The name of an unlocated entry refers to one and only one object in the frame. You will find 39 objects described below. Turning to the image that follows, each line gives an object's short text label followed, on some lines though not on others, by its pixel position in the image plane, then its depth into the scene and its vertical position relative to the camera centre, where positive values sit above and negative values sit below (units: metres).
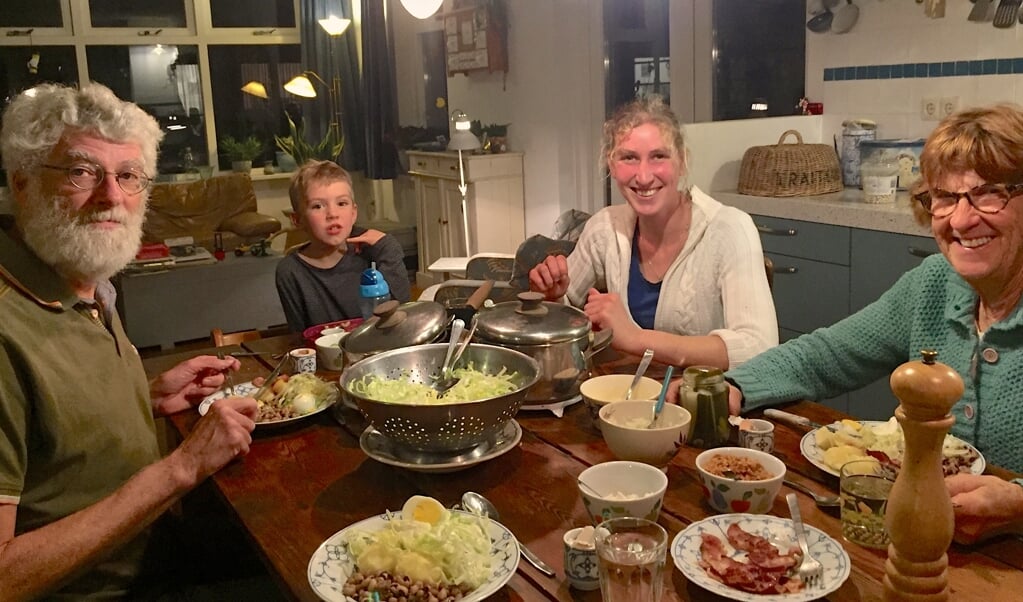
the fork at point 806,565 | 1.05 -0.51
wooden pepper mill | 0.75 -0.31
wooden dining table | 1.10 -0.52
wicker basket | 3.57 -0.11
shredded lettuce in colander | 1.43 -0.39
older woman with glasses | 1.41 -0.24
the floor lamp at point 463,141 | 5.00 +0.09
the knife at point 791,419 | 1.54 -0.48
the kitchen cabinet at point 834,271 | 3.12 -0.48
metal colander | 1.35 -0.40
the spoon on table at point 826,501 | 1.25 -0.51
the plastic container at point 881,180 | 3.30 -0.15
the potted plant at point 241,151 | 6.79 +0.11
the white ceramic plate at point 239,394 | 1.82 -0.49
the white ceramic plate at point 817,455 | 1.32 -0.50
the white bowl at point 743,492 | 1.23 -0.48
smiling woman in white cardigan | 2.08 -0.27
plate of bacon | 1.04 -0.51
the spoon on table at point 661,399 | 1.46 -0.41
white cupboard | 5.54 -0.29
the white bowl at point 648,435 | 1.36 -0.45
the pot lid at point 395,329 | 1.75 -0.34
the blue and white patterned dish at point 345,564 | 1.08 -0.52
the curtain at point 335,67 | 6.83 +0.74
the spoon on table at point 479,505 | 1.27 -0.50
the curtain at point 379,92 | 6.85 +0.54
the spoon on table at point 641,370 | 1.59 -0.40
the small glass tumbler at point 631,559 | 0.97 -0.45
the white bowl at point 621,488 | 1.16 -0.46
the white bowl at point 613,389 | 1.61 -0.44
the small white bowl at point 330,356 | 2.03 -0.45
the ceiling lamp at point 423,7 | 3.62 +0.63
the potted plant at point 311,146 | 6.84 +0.14
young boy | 2.68 -0.30
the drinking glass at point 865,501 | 1.14 -0.47
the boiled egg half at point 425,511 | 1.20 -0.48
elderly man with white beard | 1.32 -0.34
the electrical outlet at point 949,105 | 3.56 +0.13
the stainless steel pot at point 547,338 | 1.64 -0.34
